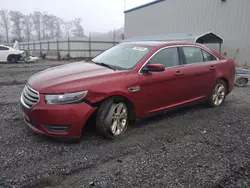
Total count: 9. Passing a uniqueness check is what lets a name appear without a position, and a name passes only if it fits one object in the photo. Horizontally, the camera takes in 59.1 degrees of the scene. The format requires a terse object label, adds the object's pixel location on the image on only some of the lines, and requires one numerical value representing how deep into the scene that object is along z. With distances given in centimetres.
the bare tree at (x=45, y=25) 5856
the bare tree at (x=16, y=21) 5835
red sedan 310
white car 1777
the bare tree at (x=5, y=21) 6159
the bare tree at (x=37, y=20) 5856
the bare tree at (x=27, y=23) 5831
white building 1476
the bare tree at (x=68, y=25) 5911
